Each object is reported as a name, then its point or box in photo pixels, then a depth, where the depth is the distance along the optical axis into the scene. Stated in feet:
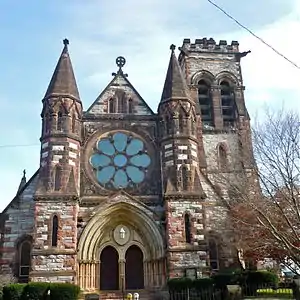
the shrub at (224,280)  48.51
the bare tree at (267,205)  38.96
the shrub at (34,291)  46.32
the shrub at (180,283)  48.36
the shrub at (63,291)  46.40
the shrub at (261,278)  49.59
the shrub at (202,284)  47.59
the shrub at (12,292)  45.82
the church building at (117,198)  54.21
